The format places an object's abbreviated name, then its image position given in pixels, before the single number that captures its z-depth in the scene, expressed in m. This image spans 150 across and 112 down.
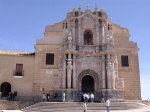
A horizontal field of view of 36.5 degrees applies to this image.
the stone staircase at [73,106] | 21.77
